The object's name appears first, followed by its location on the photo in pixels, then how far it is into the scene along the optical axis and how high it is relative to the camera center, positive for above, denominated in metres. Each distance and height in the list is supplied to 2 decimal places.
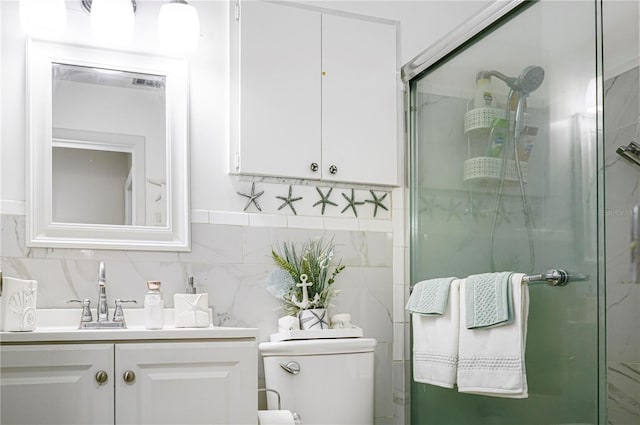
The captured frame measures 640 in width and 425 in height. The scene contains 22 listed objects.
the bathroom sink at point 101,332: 1.71 -0.31
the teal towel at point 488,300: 1.89 -0.24
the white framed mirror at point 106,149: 2.15 +0.22
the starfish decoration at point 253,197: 2.41 +0.07
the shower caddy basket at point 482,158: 2.03 +0.18
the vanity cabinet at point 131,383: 1.70 -0.44
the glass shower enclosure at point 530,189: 1.70 +0.08
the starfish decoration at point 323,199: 2.52 +0.06
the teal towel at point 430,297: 2.16 -0.27
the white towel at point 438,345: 2.09 -0.41
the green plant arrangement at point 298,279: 2.37 -0.22
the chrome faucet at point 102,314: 2.00 -0.30
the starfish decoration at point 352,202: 2.56 +0.05
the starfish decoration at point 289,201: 2.46 +0.05
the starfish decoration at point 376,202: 2.60 +0.05
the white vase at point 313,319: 2.31 -0.35
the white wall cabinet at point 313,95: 2.41 +0.45
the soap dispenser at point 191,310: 2.09 -0.29
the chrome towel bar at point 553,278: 1.73 -0.16
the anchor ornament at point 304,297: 2.34 -0.28
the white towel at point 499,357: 1.84 -0.40
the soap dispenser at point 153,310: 2.02 -0.28
